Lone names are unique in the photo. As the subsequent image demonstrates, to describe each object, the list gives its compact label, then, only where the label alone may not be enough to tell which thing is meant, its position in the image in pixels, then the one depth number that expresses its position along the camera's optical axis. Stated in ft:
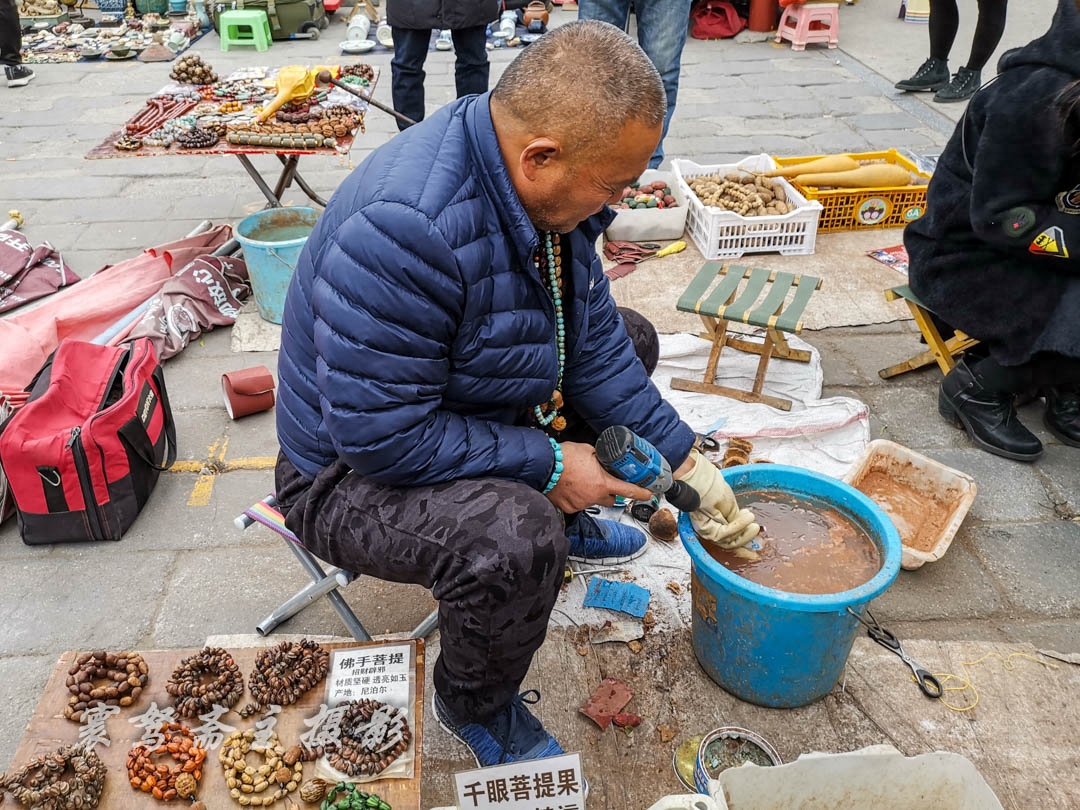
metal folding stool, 7.98
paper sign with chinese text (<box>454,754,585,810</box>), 5.86
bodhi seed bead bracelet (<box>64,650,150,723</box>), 6.83
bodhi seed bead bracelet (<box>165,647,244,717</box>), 6.89
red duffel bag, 9.80
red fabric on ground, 12.69
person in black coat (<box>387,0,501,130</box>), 18.28
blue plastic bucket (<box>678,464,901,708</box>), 7.02
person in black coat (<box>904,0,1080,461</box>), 9.71
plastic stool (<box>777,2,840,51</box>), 31.04
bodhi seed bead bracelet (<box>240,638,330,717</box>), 6.97
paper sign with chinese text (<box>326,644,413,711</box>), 7.01
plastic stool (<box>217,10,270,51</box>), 32.48
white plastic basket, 16.26
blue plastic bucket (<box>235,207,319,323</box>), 14.16
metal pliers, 8.27
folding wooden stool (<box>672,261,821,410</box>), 11.98
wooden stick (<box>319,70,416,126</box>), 16.43
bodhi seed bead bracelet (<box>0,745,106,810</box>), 5.96
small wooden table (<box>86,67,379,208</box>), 14.70
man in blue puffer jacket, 5.97
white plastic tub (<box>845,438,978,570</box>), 10.12
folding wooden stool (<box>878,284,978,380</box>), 12.34
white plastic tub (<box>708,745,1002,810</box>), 5.98
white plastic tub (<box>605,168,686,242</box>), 17.25
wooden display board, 6.29
